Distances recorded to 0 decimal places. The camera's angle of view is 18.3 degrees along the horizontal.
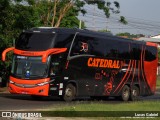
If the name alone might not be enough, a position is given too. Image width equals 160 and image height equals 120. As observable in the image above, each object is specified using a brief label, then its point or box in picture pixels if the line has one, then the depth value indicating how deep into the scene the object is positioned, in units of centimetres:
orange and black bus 2370
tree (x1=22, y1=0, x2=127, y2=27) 3916
